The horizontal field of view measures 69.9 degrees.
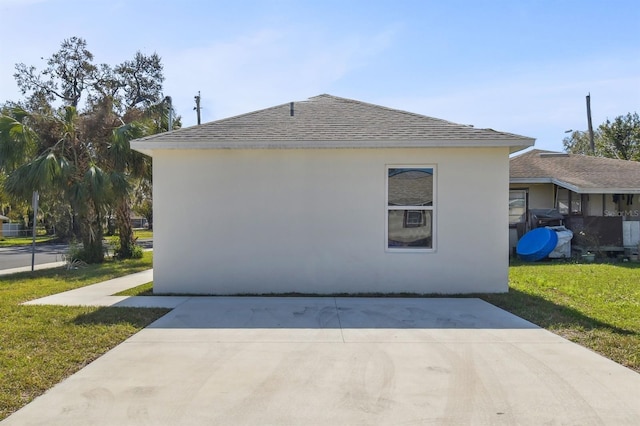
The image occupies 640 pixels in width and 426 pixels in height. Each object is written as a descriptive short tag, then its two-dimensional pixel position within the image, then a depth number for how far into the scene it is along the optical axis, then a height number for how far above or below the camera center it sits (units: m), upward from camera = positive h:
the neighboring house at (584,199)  15.27 +0.37
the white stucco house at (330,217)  8.65 -0.14
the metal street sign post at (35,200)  12.15 +0.29
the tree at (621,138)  29.38 +4.66
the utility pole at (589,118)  27.58 +5.76
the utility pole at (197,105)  32.50 +7.48
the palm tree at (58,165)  12.41 +1.31
